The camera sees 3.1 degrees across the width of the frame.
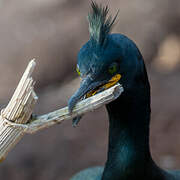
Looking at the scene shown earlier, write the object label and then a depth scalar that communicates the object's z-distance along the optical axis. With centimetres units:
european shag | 425
